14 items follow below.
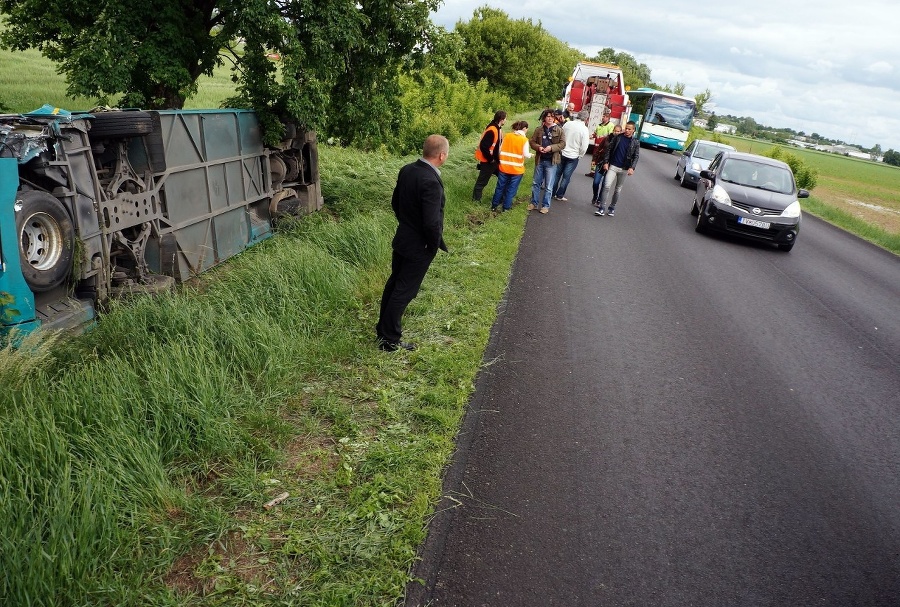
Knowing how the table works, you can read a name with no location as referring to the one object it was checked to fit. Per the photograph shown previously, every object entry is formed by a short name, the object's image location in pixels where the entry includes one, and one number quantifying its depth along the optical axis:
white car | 20.39
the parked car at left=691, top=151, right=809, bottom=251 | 12.09
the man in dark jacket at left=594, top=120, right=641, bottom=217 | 12.47
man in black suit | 5.52
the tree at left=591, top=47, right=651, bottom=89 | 108.38
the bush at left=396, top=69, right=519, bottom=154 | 20.36
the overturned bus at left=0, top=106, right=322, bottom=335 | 5.31
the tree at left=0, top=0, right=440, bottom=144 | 8.92
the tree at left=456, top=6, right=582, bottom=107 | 41.59
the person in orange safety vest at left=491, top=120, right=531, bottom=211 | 11.90
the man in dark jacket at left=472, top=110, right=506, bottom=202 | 12.24
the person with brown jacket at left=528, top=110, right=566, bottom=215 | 12.41
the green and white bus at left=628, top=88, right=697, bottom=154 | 32.28
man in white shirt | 12.93
